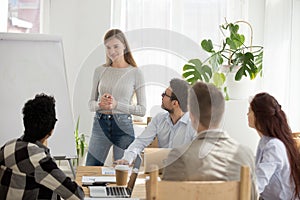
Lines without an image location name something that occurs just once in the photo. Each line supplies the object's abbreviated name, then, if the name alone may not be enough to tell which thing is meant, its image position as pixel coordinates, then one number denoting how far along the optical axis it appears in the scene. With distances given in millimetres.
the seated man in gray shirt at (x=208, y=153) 2197
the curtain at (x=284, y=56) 4496
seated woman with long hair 2602
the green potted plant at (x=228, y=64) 4840
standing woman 3680
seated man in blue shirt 3299
